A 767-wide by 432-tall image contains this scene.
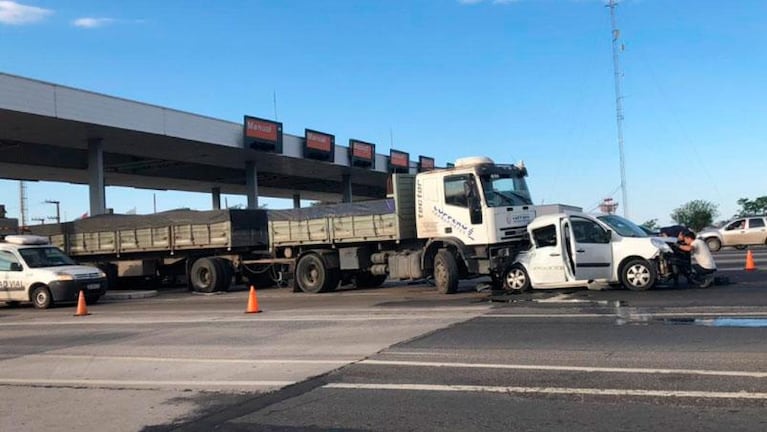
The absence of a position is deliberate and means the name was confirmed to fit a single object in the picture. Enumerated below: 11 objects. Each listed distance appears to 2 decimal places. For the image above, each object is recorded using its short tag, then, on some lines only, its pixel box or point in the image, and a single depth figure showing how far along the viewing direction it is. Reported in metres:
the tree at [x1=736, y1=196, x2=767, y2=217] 73.62
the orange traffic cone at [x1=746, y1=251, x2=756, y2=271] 19.06
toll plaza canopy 27.00
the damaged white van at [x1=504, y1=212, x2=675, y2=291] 14.55
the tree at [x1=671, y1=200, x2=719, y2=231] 67.50
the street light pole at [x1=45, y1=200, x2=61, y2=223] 86.15
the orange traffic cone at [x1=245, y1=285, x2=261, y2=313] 15.09
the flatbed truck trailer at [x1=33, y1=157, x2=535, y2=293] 16.61
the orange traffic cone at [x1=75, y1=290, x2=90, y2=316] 16.45
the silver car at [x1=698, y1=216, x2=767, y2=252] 32.22
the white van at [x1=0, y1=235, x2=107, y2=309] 19.03
